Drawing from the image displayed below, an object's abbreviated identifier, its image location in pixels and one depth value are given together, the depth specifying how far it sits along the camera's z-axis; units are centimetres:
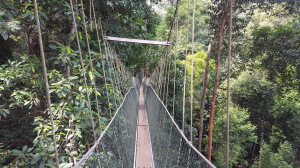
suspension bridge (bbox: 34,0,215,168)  120
